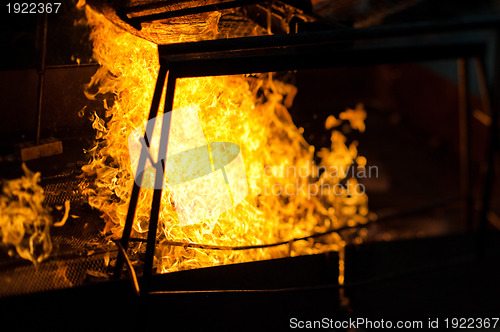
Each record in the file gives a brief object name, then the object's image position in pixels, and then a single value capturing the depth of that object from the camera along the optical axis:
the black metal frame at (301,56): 1.56
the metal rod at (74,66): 2.20
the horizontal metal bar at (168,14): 1.98
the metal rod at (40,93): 2.17
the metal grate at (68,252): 1.89
